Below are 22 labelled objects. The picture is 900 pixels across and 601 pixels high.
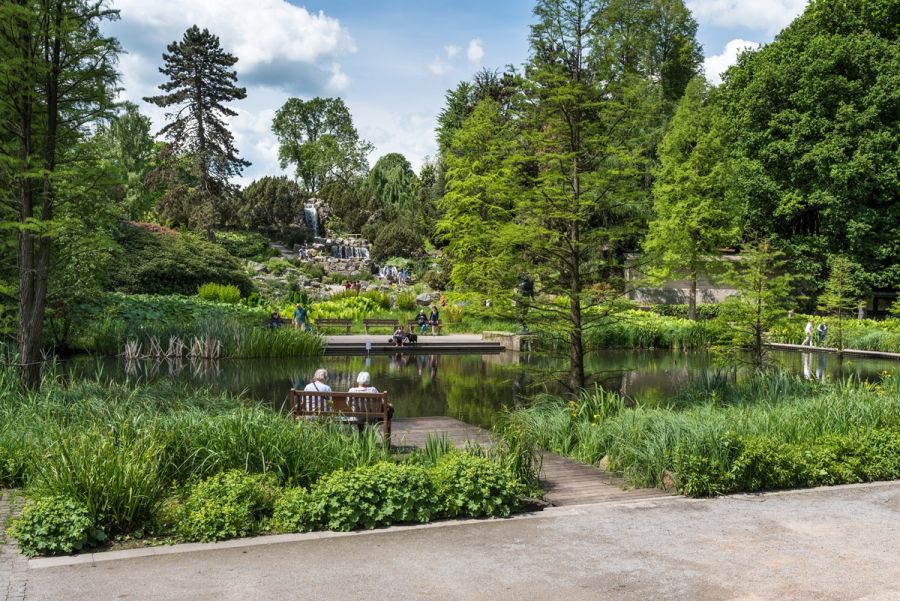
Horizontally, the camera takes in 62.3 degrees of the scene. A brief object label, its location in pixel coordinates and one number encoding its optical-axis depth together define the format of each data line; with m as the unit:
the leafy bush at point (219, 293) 30.81
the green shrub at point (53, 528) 5.49
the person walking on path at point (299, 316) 27.08
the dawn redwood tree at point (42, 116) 10.09
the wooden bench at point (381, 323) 29.48
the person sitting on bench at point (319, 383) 9.52
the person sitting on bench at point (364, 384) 9.23
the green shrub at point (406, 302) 35.62
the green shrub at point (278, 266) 42.09
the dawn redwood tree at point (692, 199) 36.72
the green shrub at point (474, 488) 6.66
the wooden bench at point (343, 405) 8.68
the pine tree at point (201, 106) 46.03
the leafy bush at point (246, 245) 44.81
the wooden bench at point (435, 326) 31.34
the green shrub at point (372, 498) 6.24
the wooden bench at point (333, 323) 29.47
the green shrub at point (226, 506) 5.95
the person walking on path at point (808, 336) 28.83
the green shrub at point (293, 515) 6.17
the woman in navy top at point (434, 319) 31.33
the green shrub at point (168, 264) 31.31
